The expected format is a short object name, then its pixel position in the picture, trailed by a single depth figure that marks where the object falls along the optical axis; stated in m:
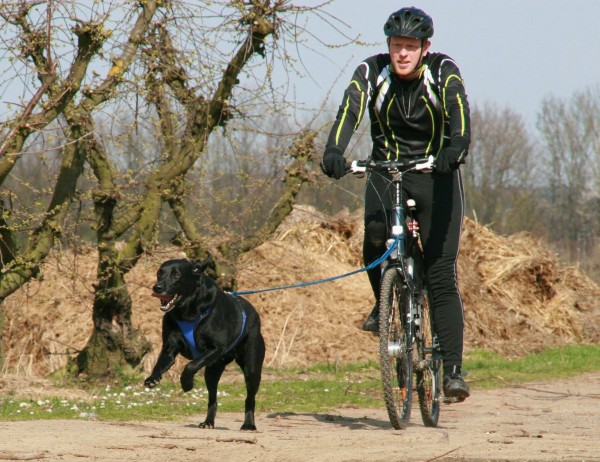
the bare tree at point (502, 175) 92.31
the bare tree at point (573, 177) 118.87
